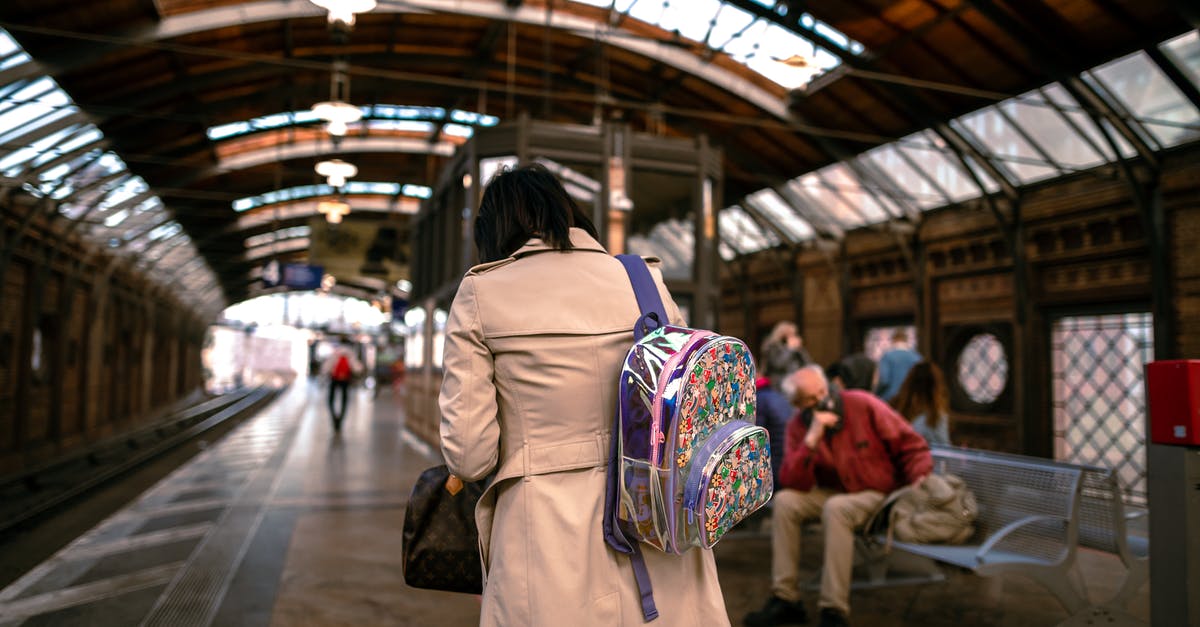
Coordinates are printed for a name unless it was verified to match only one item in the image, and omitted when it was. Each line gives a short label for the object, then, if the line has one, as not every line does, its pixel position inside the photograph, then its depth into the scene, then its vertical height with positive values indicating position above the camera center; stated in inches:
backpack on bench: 171.9 -34.7
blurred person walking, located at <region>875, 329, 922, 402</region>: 309.1 -4.1
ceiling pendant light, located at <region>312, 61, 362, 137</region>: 414.9 +129.4
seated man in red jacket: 168.1 -25.1
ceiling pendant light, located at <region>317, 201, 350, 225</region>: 674.2 +126.2
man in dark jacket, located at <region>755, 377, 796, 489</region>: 237.0 -18.4
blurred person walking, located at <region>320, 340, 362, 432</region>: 631.8 -20.9
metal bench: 152.8 -36.1
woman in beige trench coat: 65.0 -7.0
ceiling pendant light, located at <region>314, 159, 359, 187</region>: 544.7 +129.3
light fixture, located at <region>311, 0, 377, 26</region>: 288.2 +129.7
